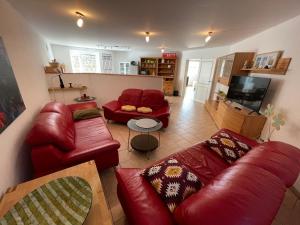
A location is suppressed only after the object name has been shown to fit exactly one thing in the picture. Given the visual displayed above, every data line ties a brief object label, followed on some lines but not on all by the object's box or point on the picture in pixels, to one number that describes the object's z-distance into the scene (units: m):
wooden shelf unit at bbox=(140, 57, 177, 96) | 7.42
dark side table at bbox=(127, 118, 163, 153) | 2.31
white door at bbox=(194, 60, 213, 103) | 5.53
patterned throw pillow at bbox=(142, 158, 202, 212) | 0.96
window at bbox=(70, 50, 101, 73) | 7.13
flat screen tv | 2.53
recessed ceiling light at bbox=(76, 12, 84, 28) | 2.30
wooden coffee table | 0.87
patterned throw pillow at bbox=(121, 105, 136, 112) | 3.40
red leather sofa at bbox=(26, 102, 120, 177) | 1.41
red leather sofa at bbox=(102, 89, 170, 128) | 3.33
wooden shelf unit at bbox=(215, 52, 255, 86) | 3.29
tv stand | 2.60
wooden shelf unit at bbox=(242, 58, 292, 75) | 2.17
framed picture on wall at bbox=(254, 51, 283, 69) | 2.38
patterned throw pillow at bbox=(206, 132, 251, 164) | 1.53
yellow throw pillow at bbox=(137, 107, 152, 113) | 3.29
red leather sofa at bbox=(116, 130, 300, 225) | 0.61
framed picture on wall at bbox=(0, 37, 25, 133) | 1.29
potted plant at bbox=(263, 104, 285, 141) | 2.02
